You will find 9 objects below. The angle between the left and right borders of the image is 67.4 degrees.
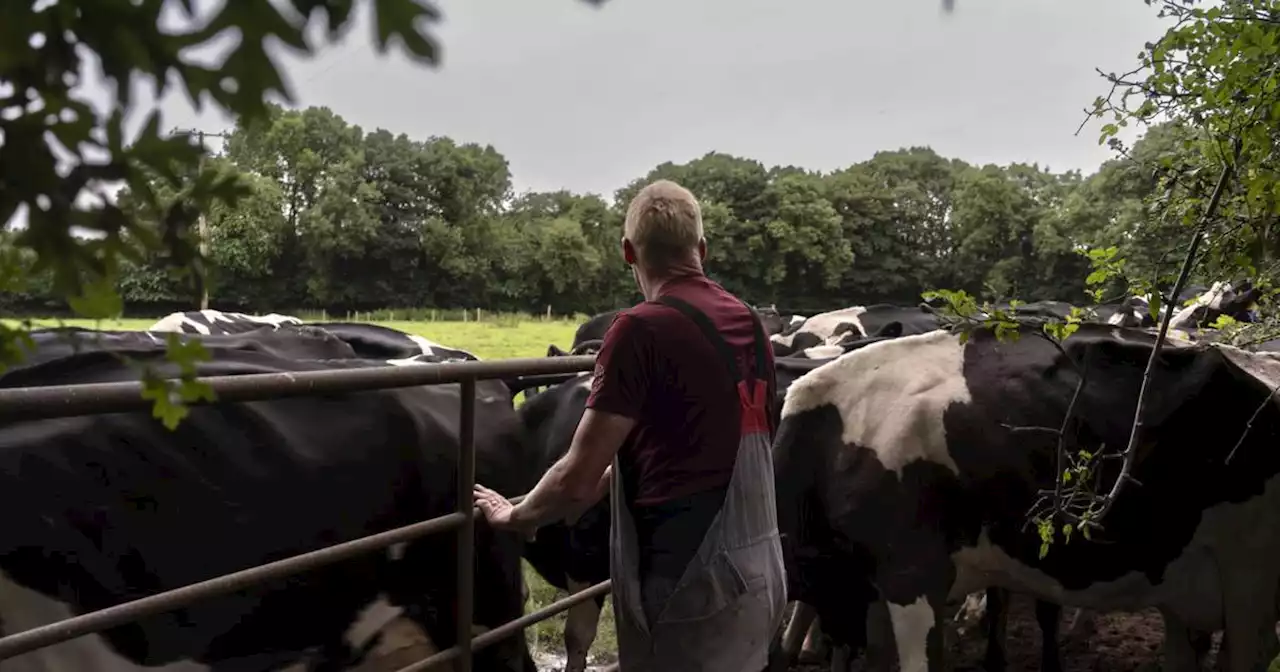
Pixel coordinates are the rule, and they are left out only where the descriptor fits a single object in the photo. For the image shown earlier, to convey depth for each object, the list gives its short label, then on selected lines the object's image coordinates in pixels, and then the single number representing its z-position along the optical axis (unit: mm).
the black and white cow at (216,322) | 6875
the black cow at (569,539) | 4426
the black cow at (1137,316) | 8936
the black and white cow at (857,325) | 10070
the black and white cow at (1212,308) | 6768
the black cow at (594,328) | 9750
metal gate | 1783
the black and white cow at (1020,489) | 3604
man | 2215
